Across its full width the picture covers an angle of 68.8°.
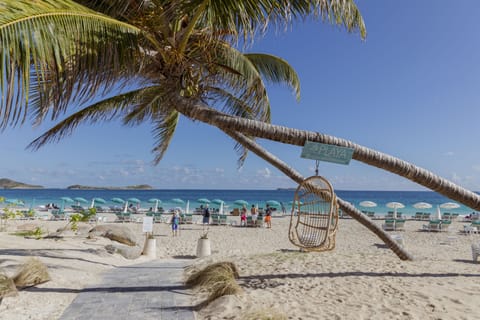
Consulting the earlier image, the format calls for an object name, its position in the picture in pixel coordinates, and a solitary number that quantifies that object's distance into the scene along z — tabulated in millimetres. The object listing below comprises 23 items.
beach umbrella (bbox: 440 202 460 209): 24086
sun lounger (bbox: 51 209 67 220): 20500
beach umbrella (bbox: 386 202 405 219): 23567
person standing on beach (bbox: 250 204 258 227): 19109
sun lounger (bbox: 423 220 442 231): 17656
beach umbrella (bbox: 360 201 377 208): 25422
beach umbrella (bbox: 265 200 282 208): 27008
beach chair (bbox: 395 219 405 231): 18156
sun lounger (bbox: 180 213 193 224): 19531
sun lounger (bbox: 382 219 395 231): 18125
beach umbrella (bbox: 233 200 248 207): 25422
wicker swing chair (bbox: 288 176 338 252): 4993
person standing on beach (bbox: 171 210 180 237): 14703
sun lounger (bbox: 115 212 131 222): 20234
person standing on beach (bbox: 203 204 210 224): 18034
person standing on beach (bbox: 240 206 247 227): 19047
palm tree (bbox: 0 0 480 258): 2750
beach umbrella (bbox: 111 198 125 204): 26891
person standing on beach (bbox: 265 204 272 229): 18703
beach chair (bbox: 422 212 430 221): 23891
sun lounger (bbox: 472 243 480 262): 9331
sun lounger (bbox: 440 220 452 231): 17594
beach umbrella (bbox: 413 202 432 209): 24745
